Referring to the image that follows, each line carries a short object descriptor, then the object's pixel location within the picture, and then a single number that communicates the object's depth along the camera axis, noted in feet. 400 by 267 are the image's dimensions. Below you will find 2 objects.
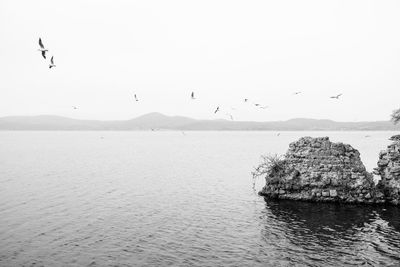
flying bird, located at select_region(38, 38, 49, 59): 86.39
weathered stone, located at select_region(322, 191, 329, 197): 154.81
